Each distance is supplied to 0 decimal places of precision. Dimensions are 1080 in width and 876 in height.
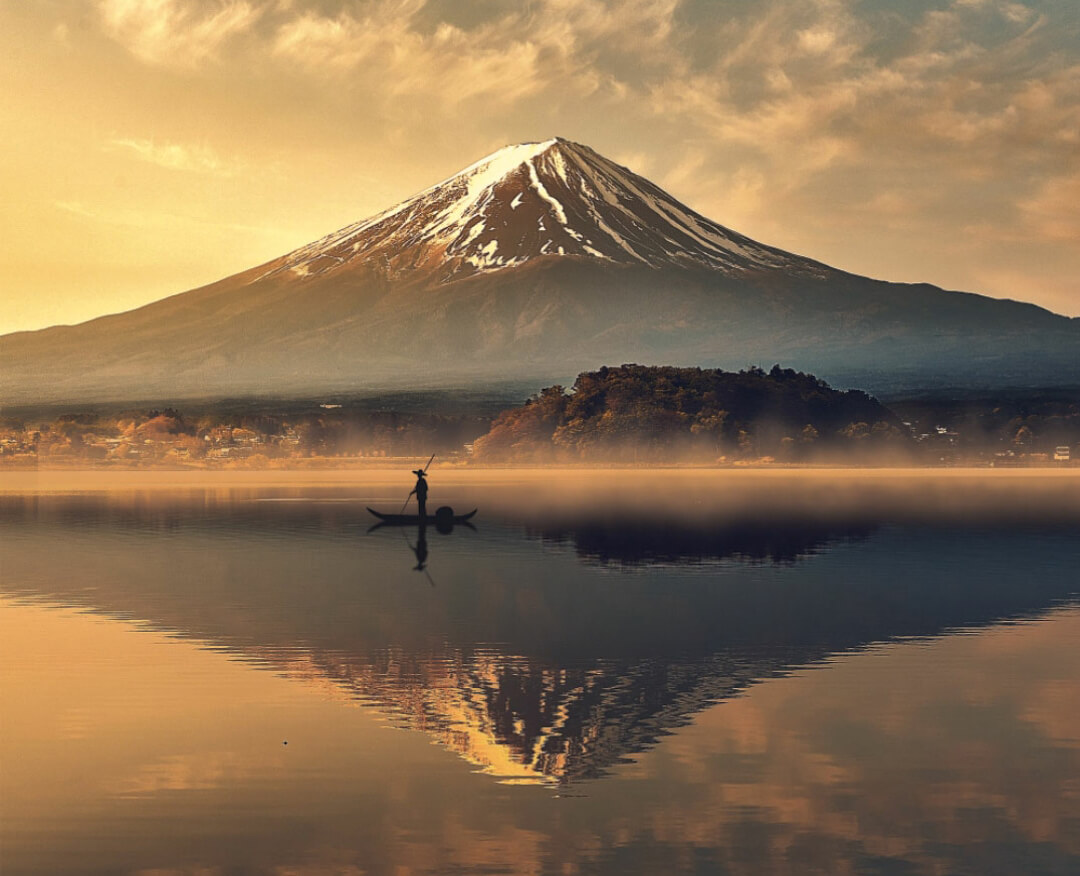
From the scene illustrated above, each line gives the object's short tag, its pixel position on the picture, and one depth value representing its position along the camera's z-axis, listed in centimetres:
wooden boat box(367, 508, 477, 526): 7600
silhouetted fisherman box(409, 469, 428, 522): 7338
